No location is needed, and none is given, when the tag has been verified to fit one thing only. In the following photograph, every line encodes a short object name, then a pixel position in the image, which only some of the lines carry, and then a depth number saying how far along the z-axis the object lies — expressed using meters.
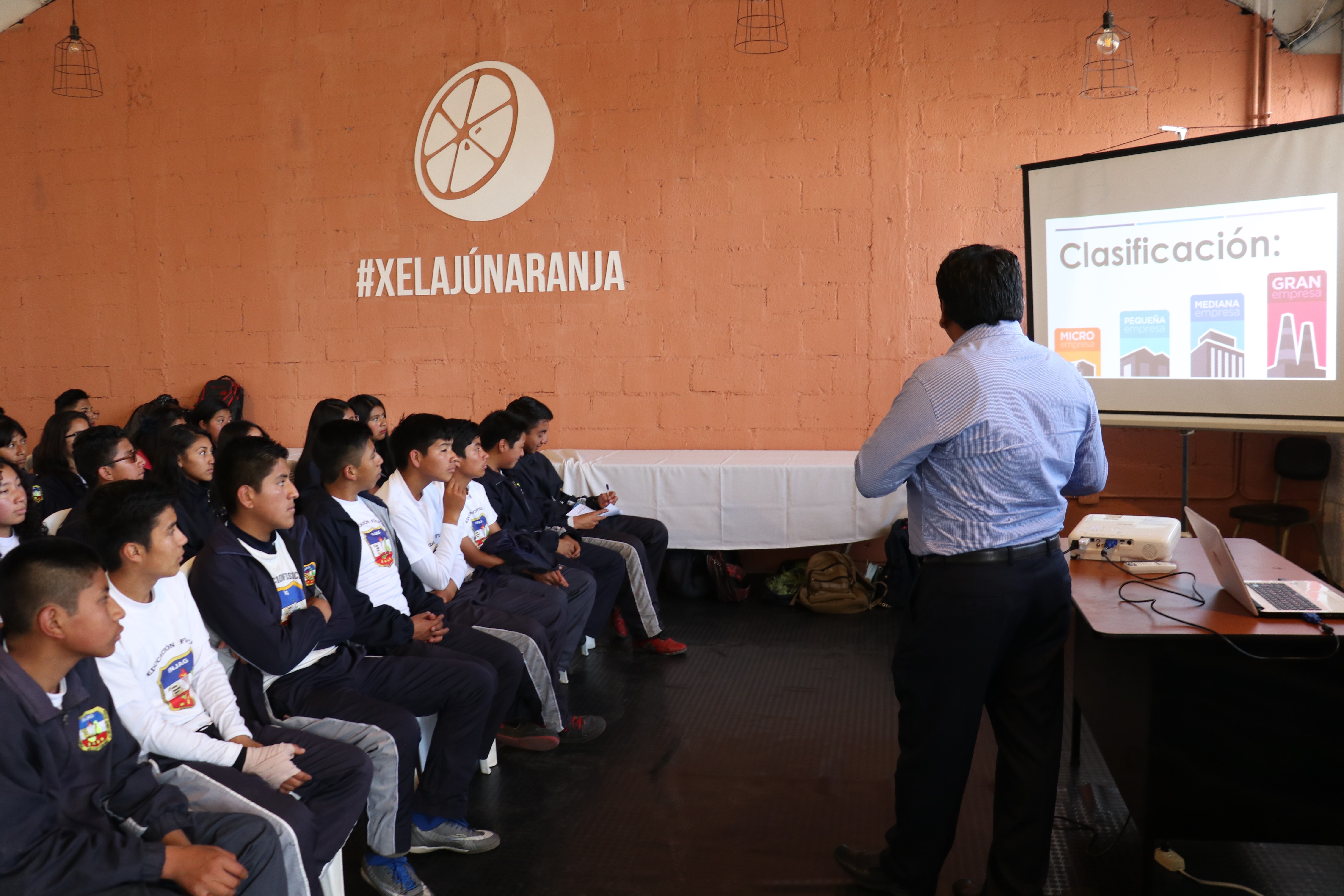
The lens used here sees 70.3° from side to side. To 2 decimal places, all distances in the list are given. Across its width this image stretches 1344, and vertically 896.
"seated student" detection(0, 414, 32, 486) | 3.61
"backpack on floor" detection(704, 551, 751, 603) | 4.66
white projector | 2.49
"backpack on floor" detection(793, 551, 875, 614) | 4.43
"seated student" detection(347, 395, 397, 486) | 4.33
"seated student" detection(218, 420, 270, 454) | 3.67
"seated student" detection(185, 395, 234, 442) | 5.00
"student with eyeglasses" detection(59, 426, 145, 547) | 3.08
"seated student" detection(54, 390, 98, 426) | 5.36
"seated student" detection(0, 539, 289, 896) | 1.51
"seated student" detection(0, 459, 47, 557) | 2.62
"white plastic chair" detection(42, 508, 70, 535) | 2.89
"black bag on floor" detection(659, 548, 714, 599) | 4.73
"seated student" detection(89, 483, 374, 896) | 1.85
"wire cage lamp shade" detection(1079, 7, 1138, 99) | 4.46
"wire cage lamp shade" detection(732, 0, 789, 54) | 4.80
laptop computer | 2.05
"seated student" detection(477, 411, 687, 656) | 3.77
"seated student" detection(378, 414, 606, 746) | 2.99
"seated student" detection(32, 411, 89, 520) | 3.35
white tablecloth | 4.45
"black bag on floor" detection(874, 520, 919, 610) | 4.19
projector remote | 2.42
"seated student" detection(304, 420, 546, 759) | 2.58
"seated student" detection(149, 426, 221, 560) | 3.19
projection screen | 3.66
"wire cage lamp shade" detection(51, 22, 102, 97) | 5.68
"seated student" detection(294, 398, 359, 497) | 3.49
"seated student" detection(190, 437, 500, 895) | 2.16
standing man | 1.91
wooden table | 1.96
